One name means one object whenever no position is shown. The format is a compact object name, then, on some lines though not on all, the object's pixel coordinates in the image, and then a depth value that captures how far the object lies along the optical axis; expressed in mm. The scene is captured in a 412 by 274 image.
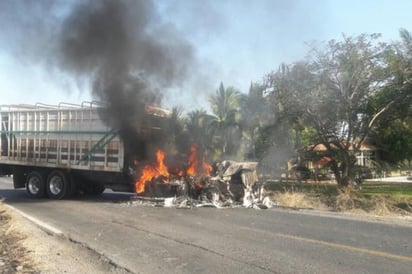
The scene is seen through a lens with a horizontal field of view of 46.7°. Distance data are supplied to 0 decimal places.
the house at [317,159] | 18441
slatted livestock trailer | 13250
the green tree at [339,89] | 15188
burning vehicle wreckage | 12312
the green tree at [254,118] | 17819
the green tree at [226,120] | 19195
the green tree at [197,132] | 14423
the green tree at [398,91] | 14828
